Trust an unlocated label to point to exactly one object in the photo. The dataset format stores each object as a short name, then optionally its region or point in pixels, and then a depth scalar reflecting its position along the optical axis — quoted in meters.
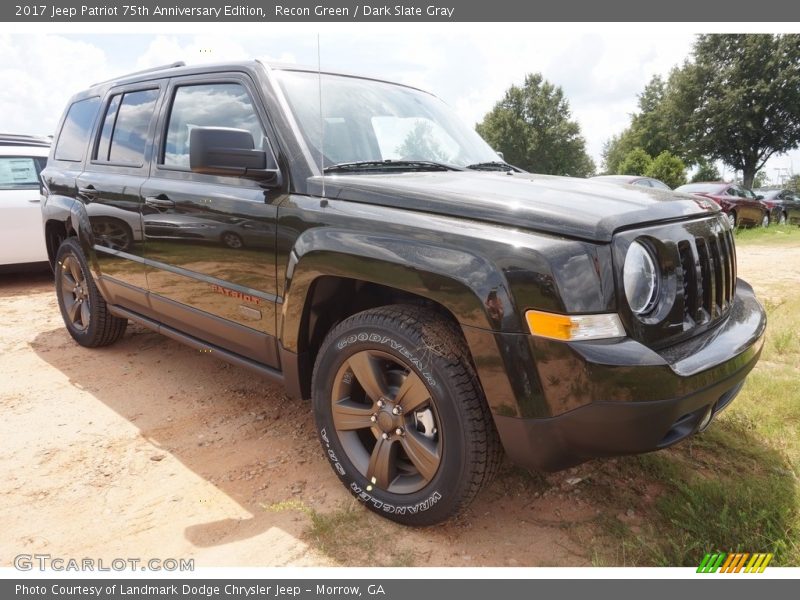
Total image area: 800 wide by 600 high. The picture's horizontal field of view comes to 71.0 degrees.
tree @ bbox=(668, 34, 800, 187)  28.34
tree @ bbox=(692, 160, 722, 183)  42.89
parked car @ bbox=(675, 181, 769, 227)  14.70
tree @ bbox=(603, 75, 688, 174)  47.75
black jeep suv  1.87
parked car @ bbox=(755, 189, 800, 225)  18.11
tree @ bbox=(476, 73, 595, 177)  52.56
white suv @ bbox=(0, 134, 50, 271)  6.76
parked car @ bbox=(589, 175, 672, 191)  12.53
